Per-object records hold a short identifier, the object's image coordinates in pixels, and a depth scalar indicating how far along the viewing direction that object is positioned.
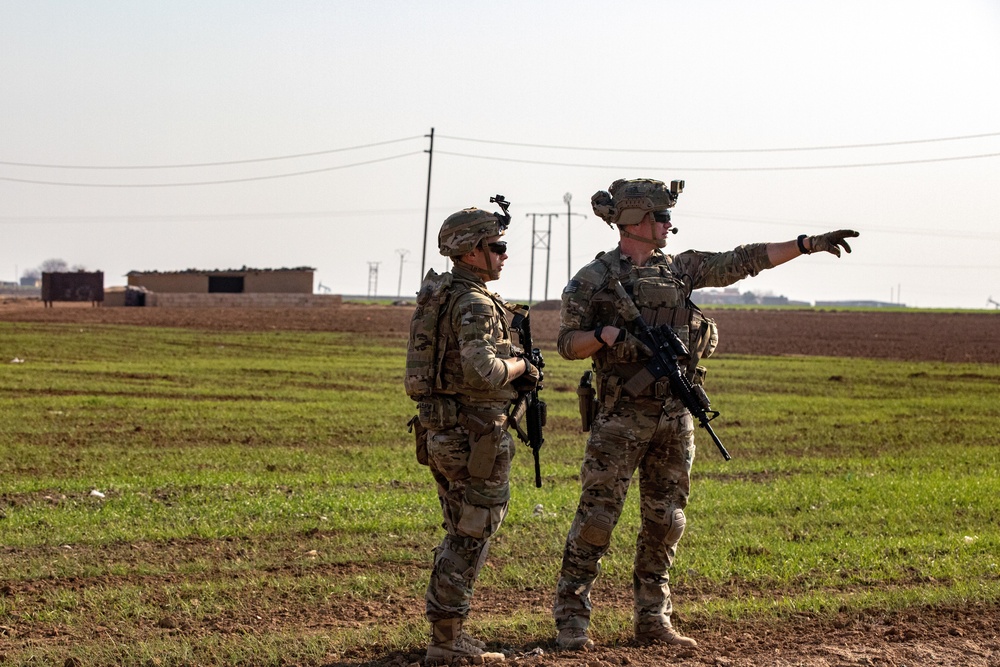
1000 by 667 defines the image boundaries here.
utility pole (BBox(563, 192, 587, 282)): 99.19
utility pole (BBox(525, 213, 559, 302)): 96.88
